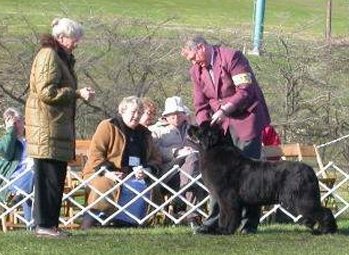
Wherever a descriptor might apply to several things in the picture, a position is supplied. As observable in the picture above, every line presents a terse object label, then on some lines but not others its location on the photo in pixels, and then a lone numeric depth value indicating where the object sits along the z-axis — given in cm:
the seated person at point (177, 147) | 1947
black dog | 1647
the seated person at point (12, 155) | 1917
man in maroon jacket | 1662
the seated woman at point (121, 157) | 1866
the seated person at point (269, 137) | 2139
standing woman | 1514
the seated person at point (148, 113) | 1933
